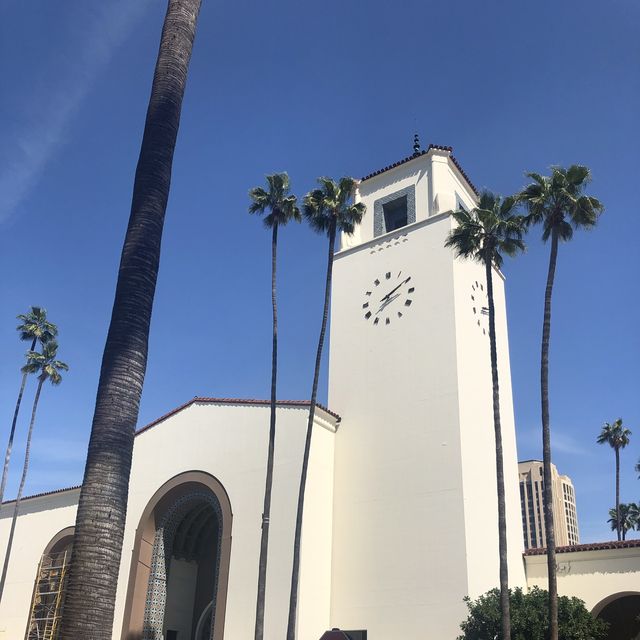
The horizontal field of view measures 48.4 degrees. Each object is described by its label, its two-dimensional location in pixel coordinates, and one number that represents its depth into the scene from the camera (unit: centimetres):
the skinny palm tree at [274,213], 2428
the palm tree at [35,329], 4331
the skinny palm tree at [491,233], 2153
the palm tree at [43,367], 4272
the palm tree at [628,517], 5538
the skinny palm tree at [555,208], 1947
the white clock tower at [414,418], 2362
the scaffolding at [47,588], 2576
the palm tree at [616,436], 5156
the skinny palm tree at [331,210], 2606
